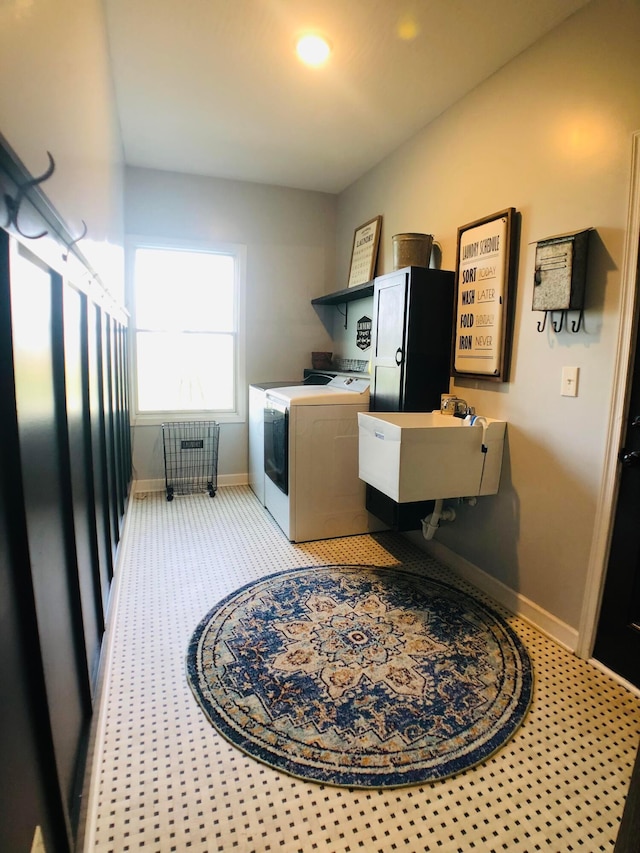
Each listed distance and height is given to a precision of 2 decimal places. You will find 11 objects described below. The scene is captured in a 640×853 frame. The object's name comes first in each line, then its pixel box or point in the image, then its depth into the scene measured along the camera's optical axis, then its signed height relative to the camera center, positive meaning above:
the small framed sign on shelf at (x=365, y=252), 3.62 +0.86
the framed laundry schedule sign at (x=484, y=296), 2.32 +0.35
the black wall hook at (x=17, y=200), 0.72 +0.23
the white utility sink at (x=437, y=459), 2.26 -0.48
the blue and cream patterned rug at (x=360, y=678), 1.50 -1.22
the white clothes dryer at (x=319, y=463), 3.04 -0.68
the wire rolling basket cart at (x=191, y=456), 4.15 -0.89
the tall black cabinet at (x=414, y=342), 2.66 +0.11
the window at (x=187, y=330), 4.02 +0.22
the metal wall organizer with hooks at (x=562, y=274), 1.90 +0.38
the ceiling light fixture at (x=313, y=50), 2.22 +1.50
